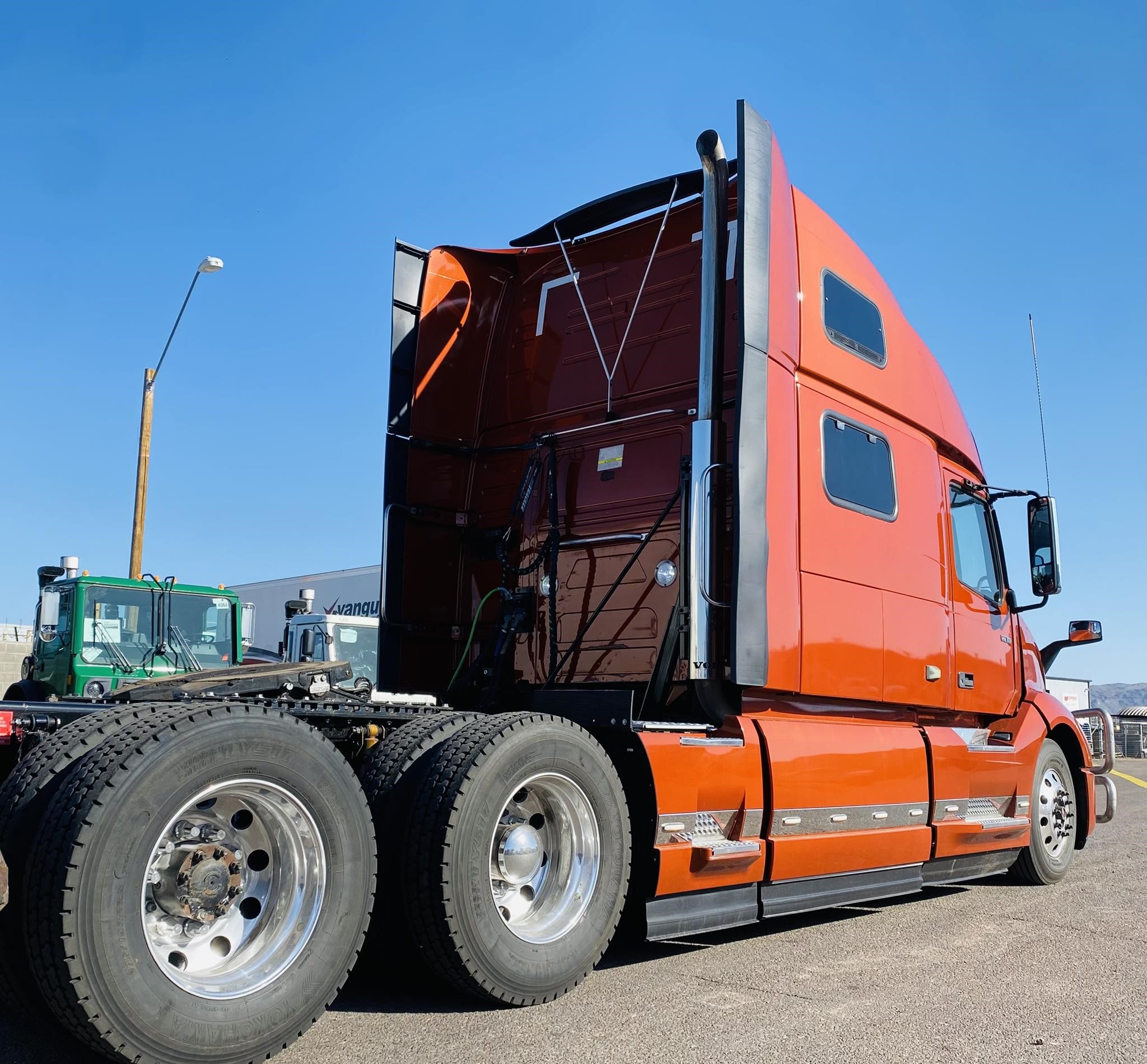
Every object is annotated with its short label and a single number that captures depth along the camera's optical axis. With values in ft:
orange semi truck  10.62
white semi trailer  77.30
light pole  55.93
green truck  34.24
